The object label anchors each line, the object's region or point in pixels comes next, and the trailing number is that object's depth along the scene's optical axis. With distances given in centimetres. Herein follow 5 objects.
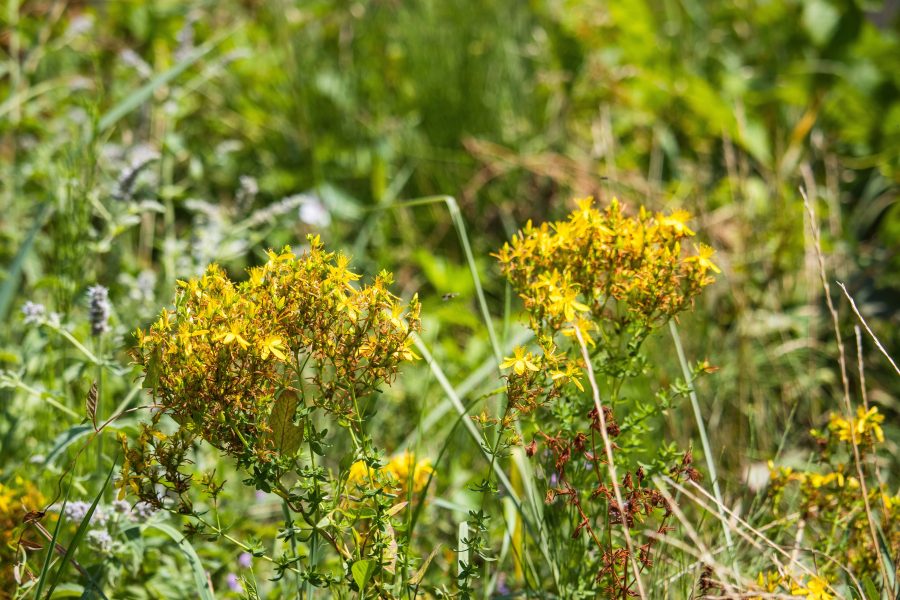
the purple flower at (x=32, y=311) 196
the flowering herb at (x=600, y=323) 176
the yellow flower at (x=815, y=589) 175
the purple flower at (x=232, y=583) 203
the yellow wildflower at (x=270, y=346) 171
